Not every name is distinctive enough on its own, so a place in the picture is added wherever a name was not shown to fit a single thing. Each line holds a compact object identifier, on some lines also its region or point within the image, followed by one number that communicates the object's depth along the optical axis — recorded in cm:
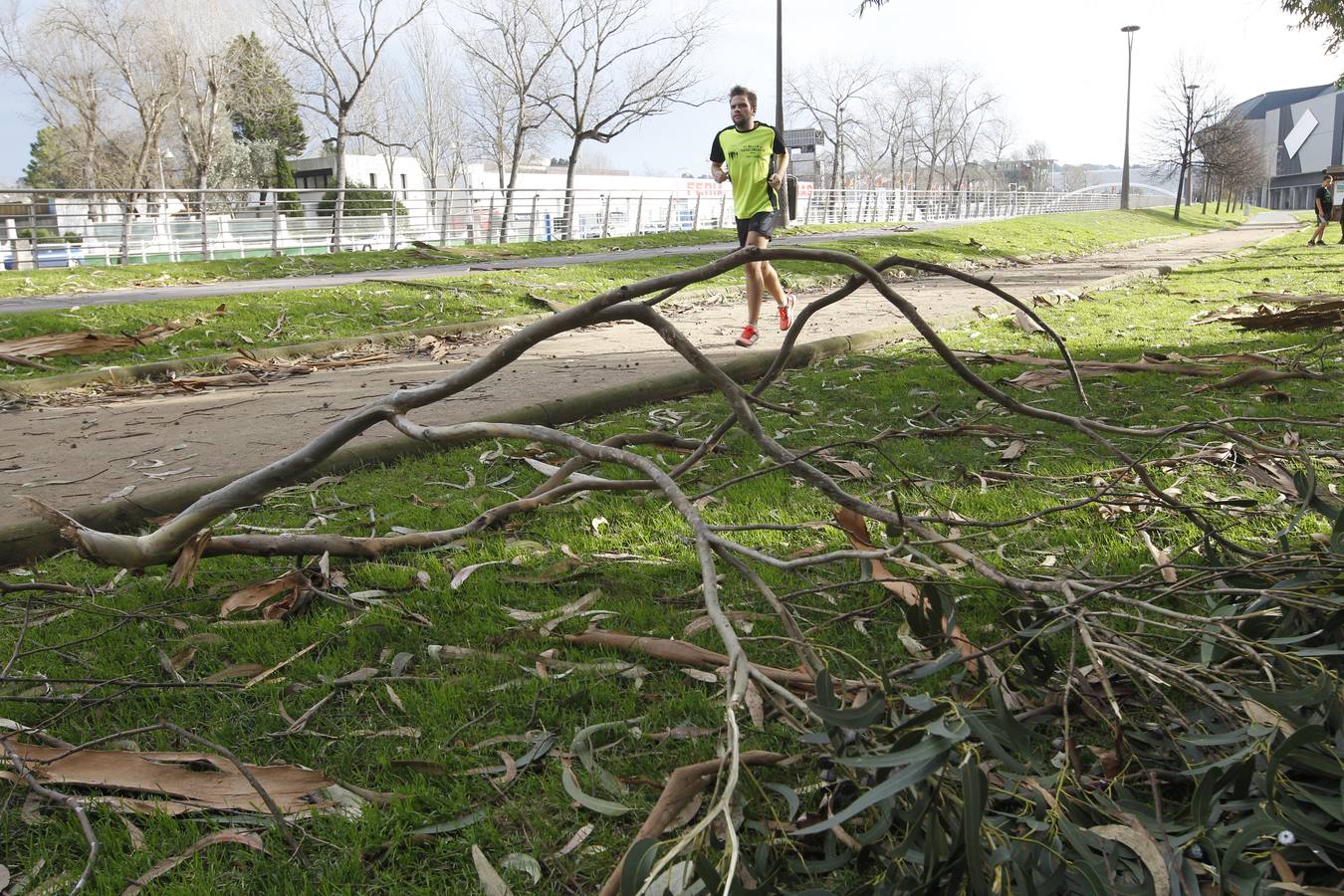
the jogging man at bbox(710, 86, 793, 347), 819
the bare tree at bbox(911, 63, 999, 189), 7869
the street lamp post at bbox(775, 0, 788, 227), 2662
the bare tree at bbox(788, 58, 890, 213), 6750
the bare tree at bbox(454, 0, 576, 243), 4506
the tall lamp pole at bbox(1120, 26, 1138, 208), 5309
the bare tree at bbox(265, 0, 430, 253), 4150
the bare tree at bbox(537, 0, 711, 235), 4384
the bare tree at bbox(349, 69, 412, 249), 5744
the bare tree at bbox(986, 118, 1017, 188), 10322
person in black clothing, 2609
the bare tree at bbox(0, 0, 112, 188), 5172
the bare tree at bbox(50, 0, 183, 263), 4675
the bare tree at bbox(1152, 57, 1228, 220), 5725
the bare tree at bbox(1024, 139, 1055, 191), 10612
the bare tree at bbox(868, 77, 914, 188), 7856
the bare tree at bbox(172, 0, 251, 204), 4634
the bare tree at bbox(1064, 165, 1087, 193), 15675
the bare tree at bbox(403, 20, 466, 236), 6688
